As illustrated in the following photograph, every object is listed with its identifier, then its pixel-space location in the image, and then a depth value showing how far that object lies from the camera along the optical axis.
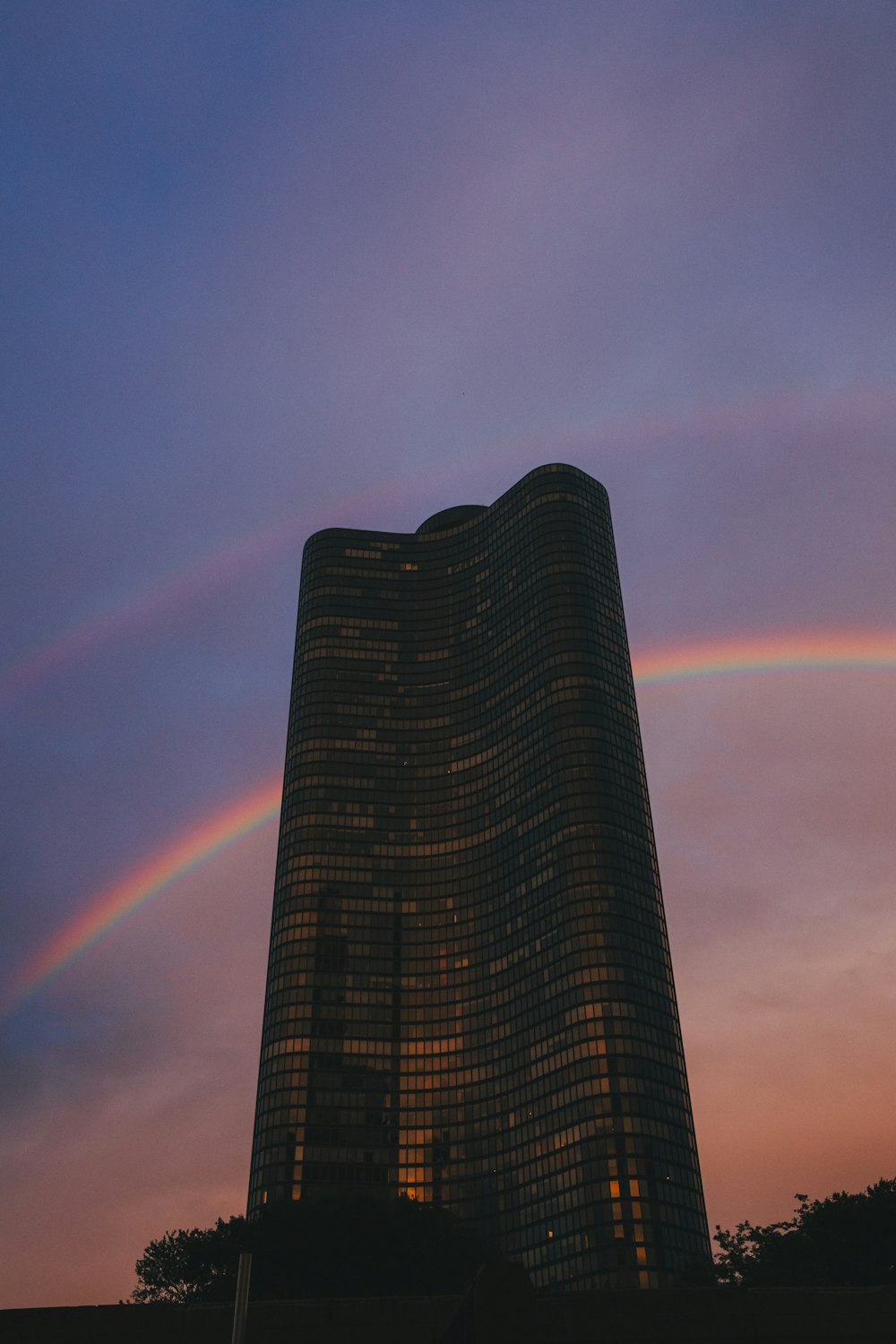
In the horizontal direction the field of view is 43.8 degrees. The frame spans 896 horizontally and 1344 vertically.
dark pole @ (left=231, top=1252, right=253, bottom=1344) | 23.23
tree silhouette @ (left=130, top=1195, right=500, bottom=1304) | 126.50
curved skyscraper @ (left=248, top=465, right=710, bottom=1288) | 192.00
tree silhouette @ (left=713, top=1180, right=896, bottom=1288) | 121.56
